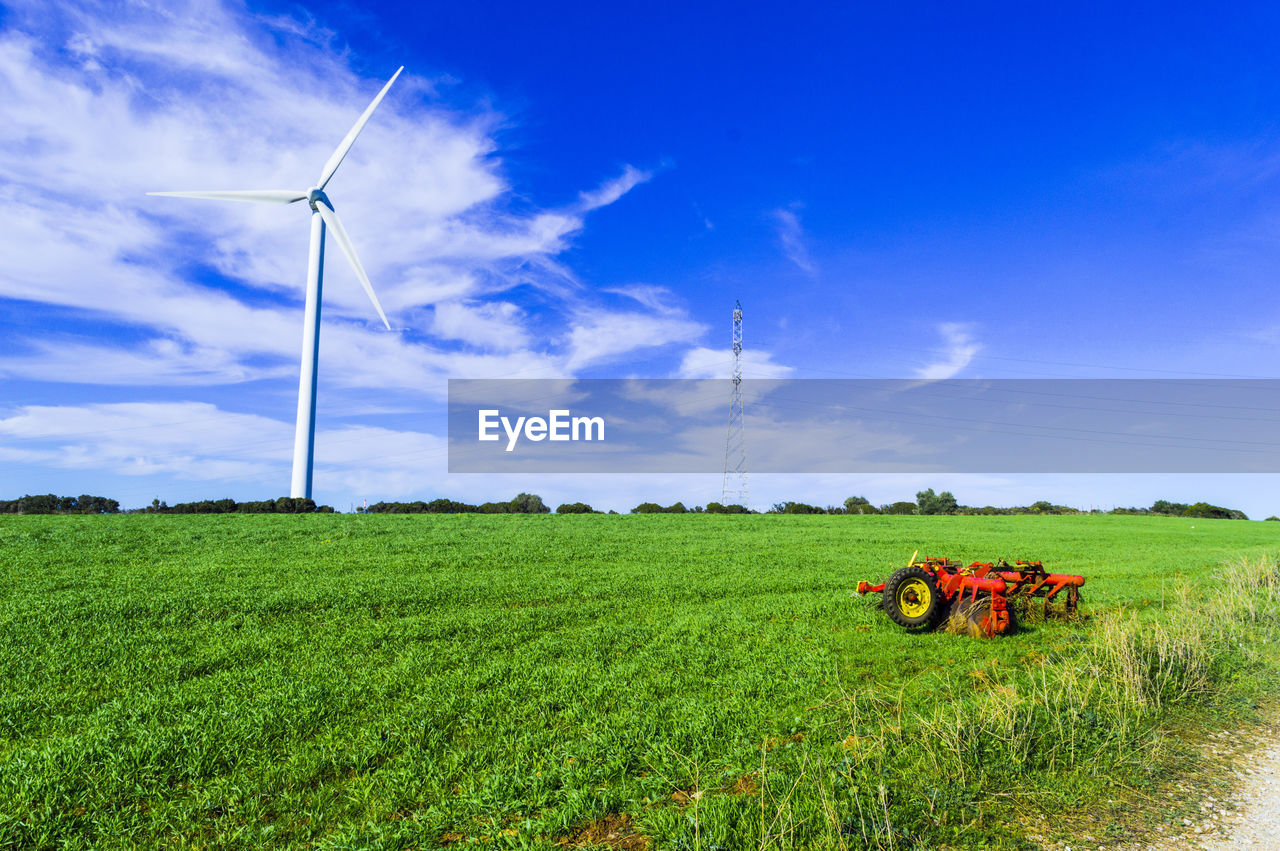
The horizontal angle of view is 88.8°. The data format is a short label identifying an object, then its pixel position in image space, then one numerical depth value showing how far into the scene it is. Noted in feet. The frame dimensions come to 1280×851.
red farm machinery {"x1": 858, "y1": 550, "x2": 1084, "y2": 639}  41.14
